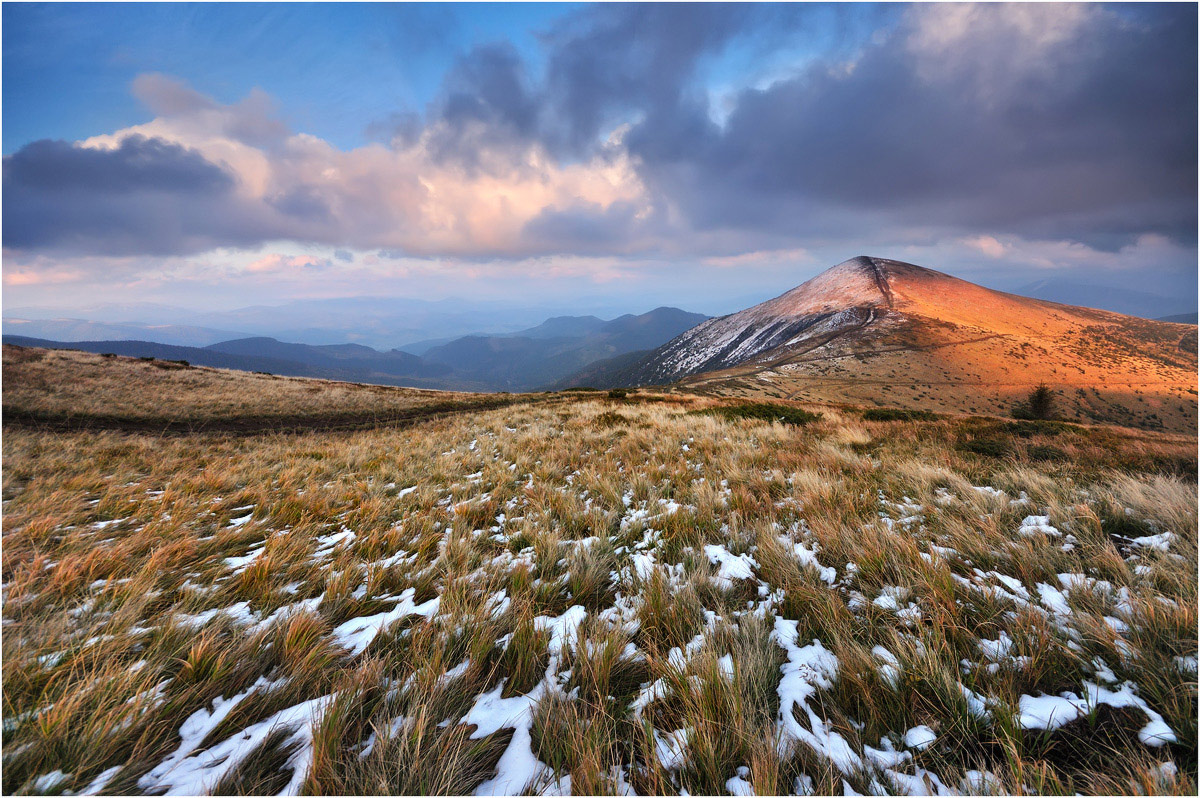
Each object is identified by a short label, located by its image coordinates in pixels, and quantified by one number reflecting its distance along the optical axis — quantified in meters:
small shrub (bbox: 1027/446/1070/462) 6.08
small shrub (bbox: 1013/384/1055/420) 44.09
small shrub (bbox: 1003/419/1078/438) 8.74
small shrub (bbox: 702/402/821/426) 11.46
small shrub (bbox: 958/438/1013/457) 6.50
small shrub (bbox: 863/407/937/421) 12.74
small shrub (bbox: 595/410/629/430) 11.36
